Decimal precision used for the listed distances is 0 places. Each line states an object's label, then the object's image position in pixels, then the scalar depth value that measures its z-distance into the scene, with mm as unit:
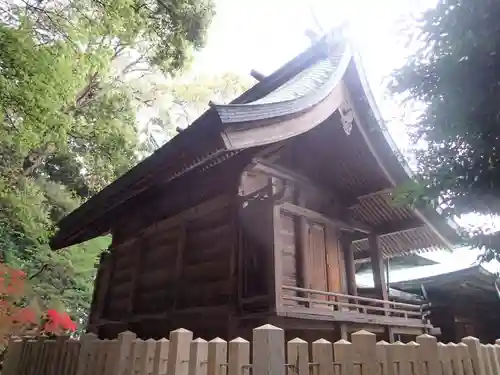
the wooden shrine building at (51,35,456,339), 4621
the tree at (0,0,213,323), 4445
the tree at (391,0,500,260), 3076
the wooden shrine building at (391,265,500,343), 9031
